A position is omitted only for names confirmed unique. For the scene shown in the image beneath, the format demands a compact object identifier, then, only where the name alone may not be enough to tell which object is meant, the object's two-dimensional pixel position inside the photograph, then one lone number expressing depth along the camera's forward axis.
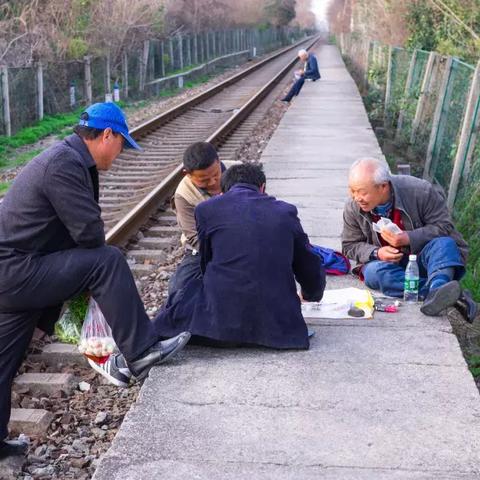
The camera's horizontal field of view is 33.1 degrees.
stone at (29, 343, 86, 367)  5.33
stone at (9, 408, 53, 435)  4.43
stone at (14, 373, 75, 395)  4.90
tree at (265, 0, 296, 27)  78.72
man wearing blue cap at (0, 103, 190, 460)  3.91
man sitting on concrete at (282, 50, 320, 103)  22.66
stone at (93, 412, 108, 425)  4.55
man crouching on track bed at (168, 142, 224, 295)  5.59
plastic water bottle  5.61
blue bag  6.39
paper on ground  5.51
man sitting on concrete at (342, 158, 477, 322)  5.51
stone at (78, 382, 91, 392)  4.98
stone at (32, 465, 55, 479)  4.02
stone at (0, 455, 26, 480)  3.97
